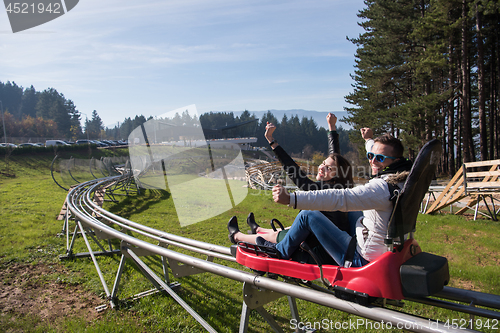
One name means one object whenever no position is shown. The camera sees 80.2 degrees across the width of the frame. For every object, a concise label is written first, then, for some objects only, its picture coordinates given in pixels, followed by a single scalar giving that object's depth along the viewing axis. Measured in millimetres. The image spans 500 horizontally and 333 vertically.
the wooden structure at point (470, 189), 9000
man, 2266
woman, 3014
